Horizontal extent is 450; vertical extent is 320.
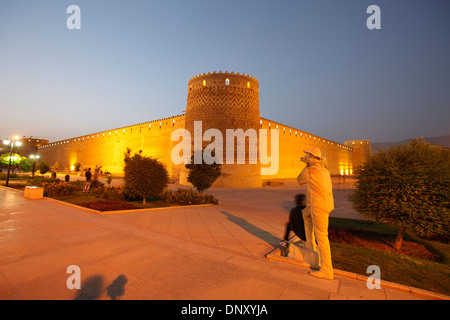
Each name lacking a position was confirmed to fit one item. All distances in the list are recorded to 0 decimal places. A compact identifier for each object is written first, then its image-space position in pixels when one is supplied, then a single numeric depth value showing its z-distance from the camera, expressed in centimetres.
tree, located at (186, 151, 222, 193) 1127
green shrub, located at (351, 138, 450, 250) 459
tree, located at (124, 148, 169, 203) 909
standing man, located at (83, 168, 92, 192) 1201
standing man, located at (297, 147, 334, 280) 304
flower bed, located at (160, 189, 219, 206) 962
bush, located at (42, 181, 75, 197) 1026
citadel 1914
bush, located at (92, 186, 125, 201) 956
